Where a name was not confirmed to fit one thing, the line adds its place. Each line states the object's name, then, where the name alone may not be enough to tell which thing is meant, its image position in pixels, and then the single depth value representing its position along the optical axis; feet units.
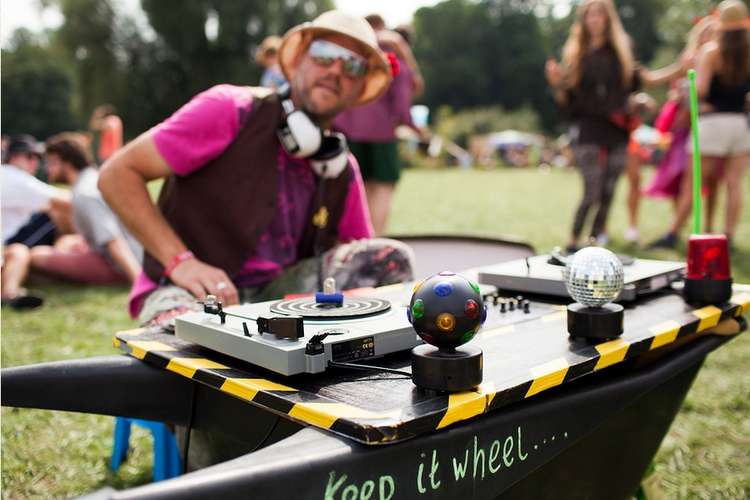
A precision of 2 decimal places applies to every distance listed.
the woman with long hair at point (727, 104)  16.15
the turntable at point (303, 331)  3.66
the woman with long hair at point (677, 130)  18.72
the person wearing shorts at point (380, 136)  15.46
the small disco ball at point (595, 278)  4.31
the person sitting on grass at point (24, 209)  15.48
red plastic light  5.68
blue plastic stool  6.12
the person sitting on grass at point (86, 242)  15.62
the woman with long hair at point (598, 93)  16.97
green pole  5.92
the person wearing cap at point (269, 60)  20.03
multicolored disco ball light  3.23
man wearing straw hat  6.45
